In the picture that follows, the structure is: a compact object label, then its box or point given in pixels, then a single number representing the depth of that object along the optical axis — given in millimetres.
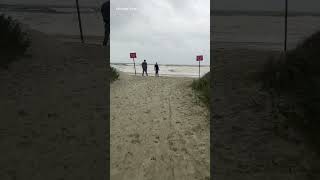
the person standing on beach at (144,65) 28469
